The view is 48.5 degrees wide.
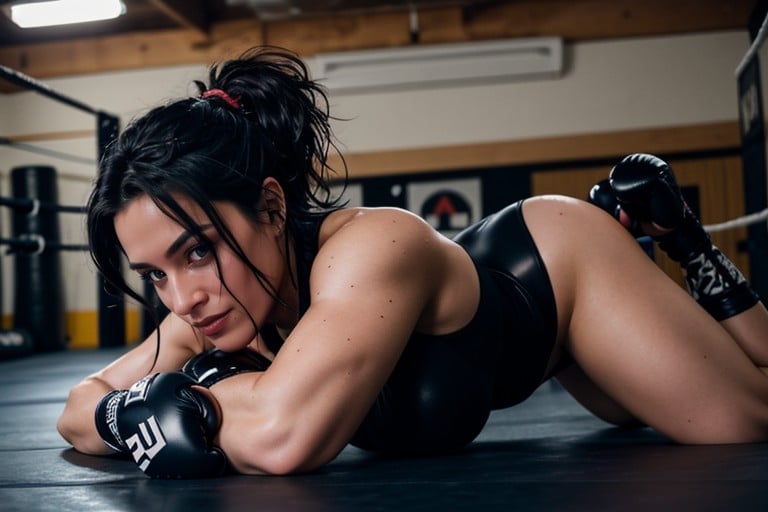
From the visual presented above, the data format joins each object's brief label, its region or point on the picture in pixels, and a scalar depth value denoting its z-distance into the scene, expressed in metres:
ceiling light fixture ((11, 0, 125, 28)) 4.94
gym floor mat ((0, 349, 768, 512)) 0.90
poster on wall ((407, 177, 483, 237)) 6.18
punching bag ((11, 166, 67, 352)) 5.91
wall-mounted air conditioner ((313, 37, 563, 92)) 5.97
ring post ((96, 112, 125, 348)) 5.82
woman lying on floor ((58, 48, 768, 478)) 1.05
